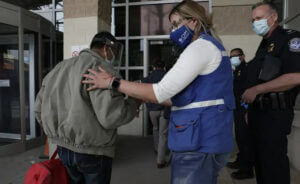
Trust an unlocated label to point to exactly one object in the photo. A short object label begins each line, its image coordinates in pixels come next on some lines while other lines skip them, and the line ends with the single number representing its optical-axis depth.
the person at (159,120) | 4.26
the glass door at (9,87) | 5.38
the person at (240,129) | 3.58
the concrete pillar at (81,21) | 4.28
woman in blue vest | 1.27
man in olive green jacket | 1.54
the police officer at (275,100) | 2.02
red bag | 1.61
